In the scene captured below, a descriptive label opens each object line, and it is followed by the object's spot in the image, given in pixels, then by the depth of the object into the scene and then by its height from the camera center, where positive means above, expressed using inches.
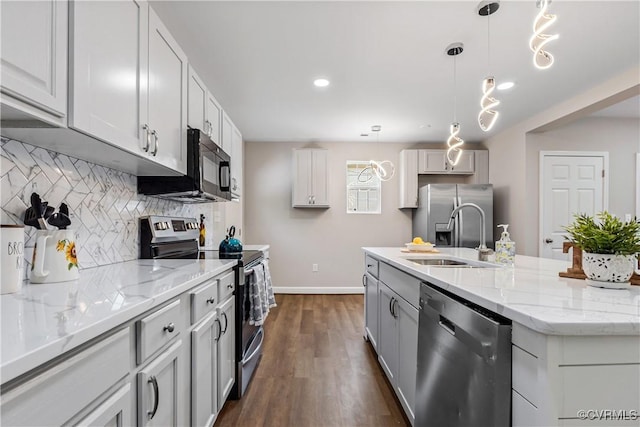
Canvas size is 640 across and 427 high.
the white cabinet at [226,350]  66.0 -30.8
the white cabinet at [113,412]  27.7 -19.0
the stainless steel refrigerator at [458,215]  170.6 +0.4
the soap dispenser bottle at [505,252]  69.4 -8.2
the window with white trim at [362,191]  204.8 +15.3
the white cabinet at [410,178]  190.5 +22.2
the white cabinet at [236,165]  120.2 +19.7
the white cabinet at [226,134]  111.5 +29.6
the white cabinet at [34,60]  31.4 +16.5
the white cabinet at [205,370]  52.6 -28.6
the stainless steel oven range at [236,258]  78.4 -12.8
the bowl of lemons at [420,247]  106.2 -11.1
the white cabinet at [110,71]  40.1 +20.9
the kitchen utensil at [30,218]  47.5 -0.9
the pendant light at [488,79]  73.0 +31.8
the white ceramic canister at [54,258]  44.9 -6.7
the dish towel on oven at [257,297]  86.7 -23.9
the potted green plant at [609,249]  40.7 -4.4
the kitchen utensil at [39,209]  48.1 +0.5
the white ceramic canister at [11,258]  38.2 -5.8
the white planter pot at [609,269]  41.6 -7.2
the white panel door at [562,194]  157.5 +11.0
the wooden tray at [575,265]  50.6 -8.2
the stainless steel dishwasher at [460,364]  34.3 -19.5
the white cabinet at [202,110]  80.3 +29.6
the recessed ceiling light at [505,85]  117.0 +49.2
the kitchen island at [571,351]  28.5 -12.7
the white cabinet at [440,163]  191.3 +31.6
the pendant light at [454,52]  90.9 +49.1
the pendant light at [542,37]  49.9 +29.7
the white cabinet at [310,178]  191.6 +22.0
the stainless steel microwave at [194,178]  77.2 +8.9
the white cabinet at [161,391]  36.5 -22.9
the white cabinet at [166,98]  59.7 +24.3
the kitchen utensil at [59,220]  49.4 -1.3
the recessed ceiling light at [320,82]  114.6 +48.8
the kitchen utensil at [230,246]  86.7 -9.1
